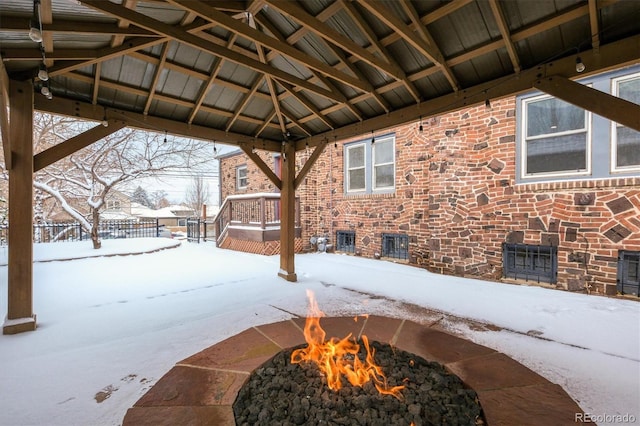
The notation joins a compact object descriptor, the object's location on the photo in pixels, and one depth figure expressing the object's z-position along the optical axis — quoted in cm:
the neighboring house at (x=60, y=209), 1368
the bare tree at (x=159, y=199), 3659
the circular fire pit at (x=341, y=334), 170
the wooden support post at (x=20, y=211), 306
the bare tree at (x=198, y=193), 2796
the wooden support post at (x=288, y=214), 534
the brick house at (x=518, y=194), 434
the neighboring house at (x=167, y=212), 3000
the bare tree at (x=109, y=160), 885
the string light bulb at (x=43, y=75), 268
